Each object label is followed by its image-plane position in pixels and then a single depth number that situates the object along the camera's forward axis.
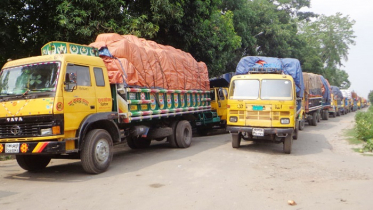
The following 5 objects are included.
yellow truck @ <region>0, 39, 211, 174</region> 5.78
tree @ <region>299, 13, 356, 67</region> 46.81
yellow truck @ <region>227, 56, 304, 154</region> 8.73
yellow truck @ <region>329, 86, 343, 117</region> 25.08
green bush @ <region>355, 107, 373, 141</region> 11.75
